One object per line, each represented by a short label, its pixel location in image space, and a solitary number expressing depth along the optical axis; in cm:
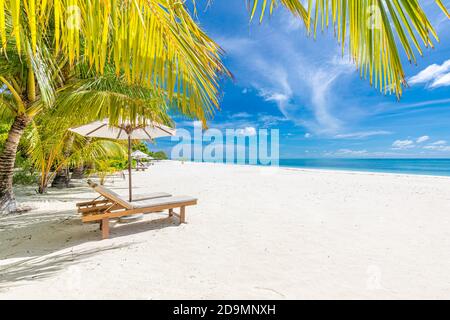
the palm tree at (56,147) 651
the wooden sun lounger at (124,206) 370
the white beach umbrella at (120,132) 457
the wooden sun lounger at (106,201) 397
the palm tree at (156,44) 127
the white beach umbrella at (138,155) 1779
